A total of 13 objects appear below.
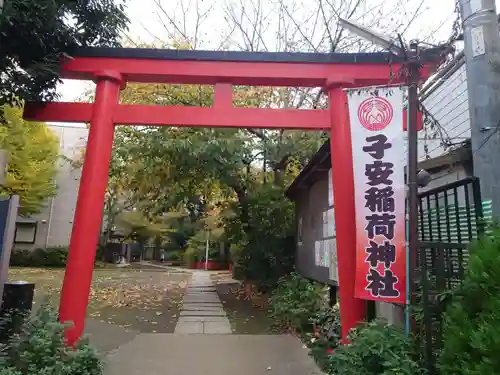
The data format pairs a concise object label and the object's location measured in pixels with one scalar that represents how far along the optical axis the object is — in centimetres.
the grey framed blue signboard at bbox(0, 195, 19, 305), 533
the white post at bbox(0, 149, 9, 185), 584
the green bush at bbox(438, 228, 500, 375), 248
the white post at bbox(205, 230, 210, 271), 3045
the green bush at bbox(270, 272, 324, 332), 841
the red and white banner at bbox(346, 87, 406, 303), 442
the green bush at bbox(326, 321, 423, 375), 358
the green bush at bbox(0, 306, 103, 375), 445
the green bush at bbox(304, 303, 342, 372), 598
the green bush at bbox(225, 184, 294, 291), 1359
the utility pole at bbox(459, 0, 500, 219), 339
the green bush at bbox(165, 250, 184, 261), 3963
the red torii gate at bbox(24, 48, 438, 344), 596
